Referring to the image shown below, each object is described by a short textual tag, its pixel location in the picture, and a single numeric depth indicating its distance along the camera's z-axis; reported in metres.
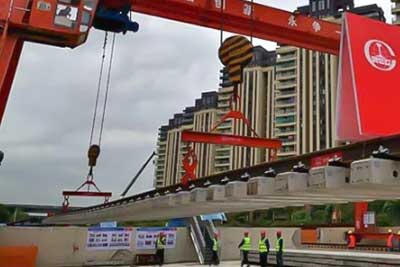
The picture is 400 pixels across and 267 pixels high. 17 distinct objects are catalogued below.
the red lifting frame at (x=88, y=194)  23.42
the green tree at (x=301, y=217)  44.89
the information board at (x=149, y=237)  17.42
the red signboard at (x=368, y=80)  5.16
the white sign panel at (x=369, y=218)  23.09
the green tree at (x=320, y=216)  43.47
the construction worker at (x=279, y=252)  14.68
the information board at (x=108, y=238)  16.48
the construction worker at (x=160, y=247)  17.32
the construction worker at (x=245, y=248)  15.55
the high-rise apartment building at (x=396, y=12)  61.00
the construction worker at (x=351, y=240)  22.61
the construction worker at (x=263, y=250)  14.59
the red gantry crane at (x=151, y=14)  8.65
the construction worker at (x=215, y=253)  17.23
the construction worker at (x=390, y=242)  20.38
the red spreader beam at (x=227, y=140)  10.44
